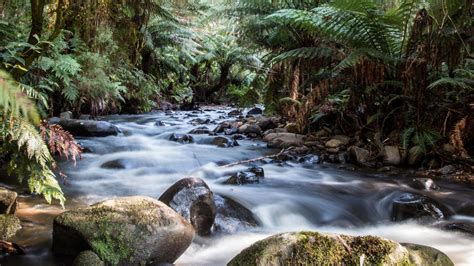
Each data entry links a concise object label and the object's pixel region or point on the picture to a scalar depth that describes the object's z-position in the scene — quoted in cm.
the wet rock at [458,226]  314
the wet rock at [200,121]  931
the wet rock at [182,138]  679
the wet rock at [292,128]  691
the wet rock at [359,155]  530
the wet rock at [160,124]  862
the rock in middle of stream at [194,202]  280
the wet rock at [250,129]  762
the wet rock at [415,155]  502
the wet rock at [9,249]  225
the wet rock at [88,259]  209
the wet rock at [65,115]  704
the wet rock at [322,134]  644
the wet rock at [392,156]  517
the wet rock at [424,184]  413
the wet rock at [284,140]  624
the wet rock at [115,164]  482
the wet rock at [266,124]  798
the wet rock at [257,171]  455
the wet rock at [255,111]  1161
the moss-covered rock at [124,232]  217
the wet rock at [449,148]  486
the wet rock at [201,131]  748
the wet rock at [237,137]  723
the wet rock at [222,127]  795
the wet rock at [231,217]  294
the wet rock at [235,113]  1172
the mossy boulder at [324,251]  177
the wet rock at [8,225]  246
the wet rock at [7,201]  261
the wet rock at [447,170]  468
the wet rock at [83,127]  632
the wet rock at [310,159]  546
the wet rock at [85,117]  791
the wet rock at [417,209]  340
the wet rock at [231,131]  774
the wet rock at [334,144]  594
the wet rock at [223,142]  643
